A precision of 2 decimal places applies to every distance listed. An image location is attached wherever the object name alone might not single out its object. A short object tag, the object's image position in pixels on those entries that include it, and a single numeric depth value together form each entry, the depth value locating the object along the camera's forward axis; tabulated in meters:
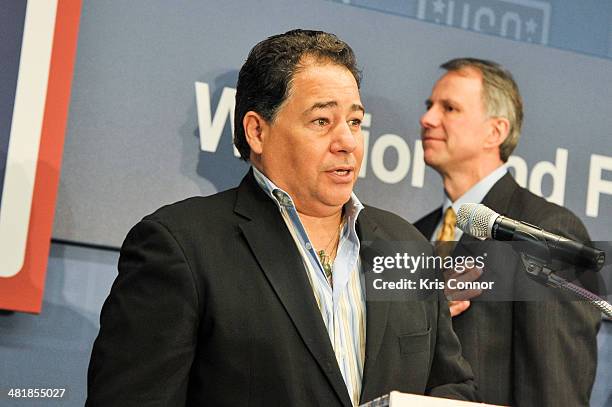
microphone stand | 3.28
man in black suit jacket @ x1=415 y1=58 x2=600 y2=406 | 3.92
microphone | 3.26
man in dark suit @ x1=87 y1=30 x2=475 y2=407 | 3.42
